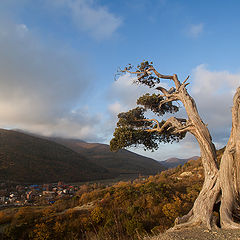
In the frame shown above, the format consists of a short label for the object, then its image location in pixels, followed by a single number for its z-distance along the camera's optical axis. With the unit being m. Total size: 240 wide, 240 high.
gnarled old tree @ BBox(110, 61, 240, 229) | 5.46
